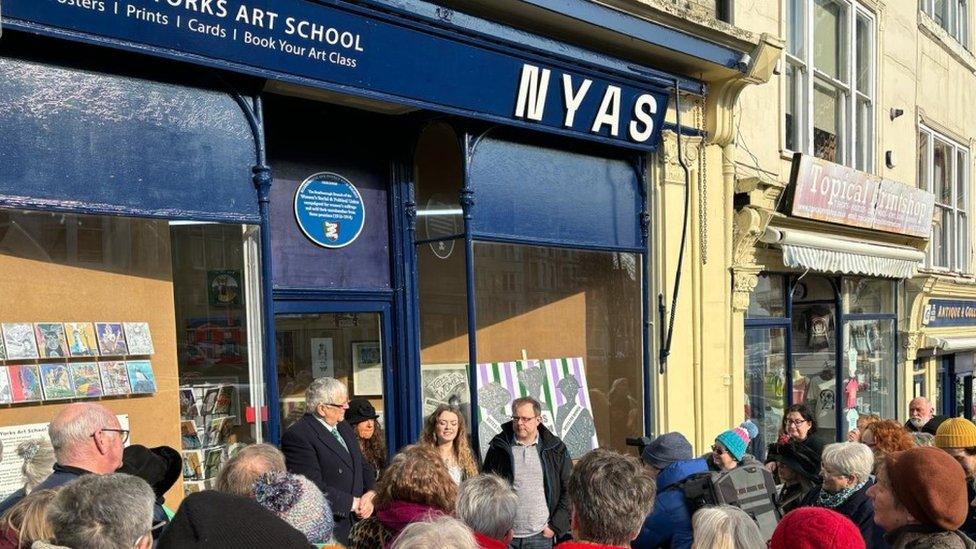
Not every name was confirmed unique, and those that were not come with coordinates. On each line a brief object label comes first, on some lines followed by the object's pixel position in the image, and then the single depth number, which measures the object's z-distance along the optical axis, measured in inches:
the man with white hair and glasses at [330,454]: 196.2
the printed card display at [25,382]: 188.5
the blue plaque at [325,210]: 189.0
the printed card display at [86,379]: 199.3
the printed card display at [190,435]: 218.5
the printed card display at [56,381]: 193.9
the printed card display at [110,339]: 203.8
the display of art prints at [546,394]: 279.6
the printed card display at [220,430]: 222.4
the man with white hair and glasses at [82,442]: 138.8
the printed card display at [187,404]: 217.8
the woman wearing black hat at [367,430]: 239.1
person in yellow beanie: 204.5
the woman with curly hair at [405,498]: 136.9
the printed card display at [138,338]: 208.4
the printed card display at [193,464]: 218.7
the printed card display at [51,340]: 192.9
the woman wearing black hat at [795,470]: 223.0
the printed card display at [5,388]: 186.5
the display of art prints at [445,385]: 275.4
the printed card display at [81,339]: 198.5
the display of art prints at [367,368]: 263.3
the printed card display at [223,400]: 222.4
